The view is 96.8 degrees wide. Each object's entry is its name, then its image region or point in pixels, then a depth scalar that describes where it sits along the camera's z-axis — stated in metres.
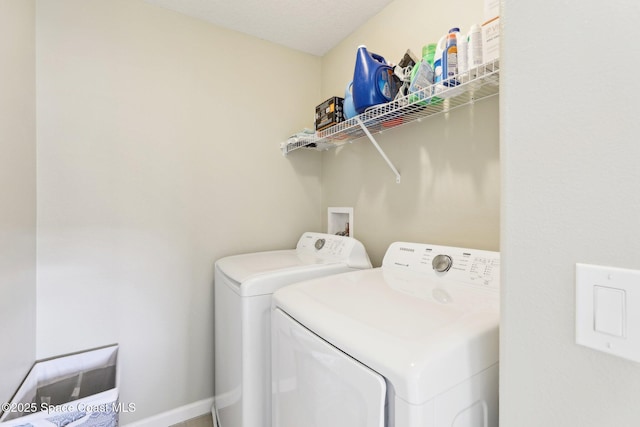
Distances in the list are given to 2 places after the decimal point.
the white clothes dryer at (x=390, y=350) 0.60
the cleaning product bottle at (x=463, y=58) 1.07
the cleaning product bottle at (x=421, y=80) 1.18
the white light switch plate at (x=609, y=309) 0.40
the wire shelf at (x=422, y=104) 1.06
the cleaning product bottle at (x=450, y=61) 1.11
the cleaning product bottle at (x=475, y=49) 1.03
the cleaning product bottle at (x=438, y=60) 1.16
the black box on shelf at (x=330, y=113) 1.69
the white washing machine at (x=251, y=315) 1.21
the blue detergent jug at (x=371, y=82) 1.35
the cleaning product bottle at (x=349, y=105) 1.55
